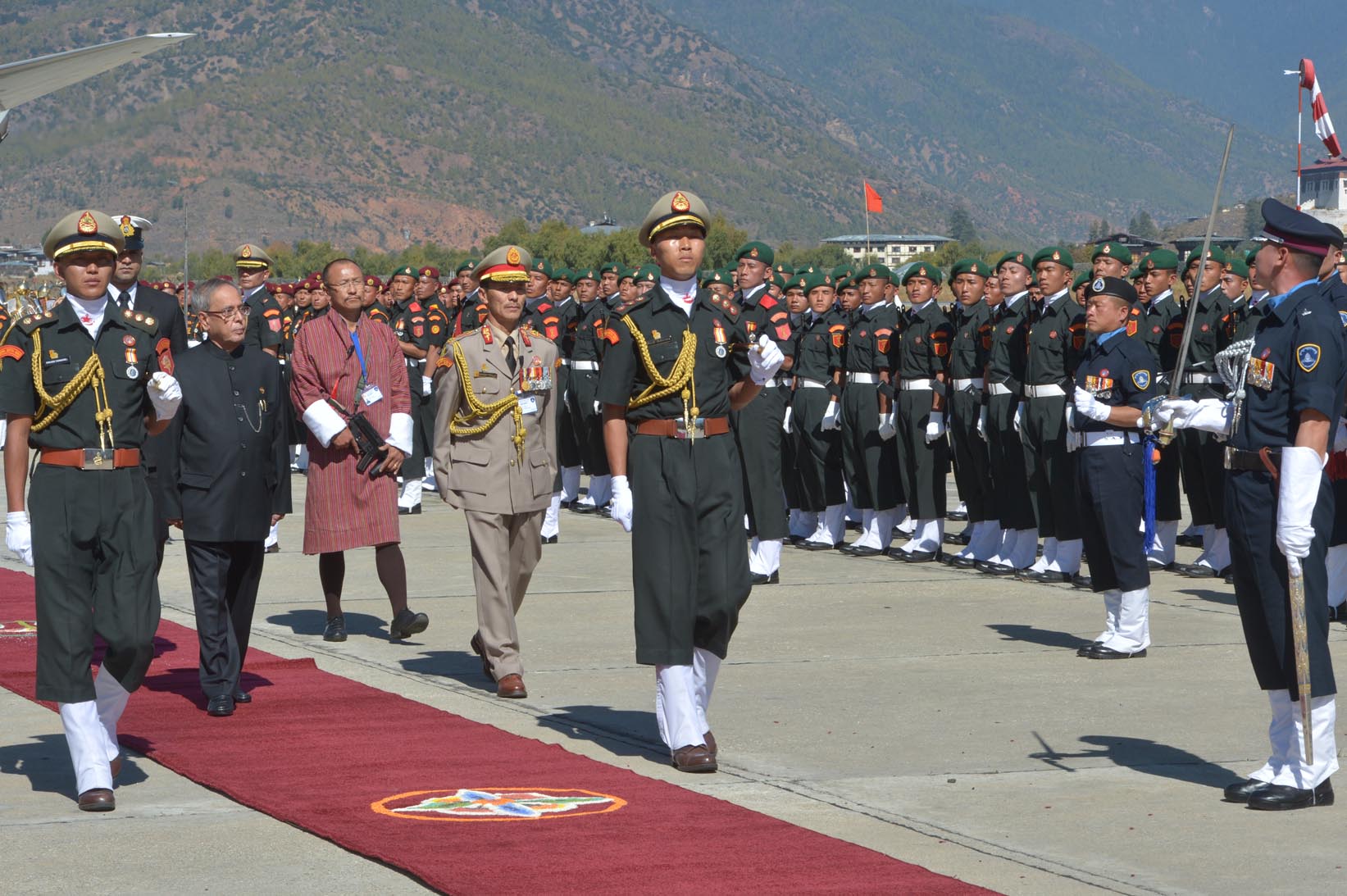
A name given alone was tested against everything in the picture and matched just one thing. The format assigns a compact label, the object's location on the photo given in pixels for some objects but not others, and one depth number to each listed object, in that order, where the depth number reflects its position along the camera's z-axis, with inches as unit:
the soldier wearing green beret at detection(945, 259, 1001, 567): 571.5
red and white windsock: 976.9
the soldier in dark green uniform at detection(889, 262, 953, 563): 590.2
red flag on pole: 1300.4
